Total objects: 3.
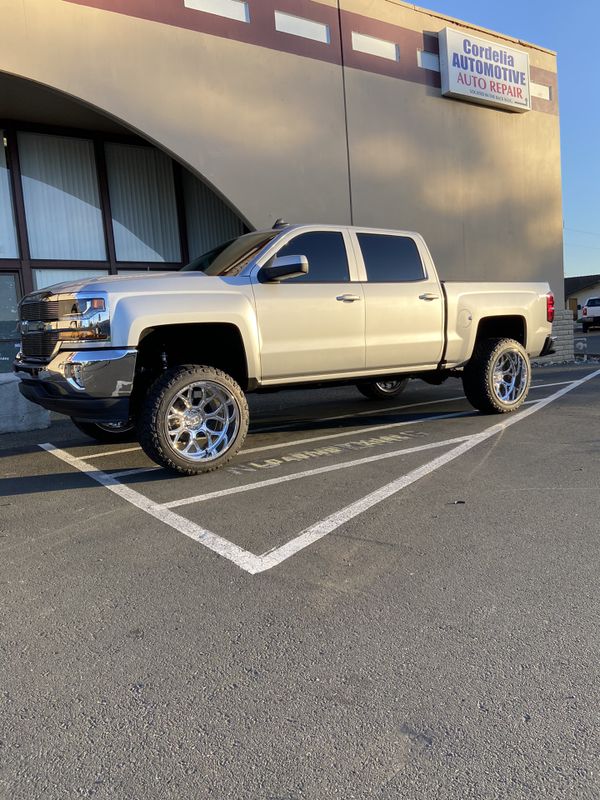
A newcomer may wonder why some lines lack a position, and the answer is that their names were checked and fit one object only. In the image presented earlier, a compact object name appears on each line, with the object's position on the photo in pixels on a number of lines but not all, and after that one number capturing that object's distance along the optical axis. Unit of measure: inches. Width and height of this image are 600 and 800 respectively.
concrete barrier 297.3
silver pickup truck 188.1
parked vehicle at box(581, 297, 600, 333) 1293.1
